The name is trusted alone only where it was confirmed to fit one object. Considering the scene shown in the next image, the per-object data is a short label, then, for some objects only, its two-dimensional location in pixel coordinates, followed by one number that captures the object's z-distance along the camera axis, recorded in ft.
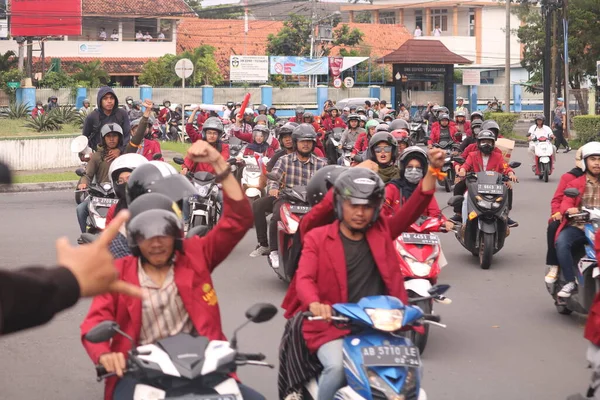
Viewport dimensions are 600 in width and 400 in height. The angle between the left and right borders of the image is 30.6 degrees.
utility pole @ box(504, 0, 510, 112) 154.36
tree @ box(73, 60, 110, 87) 174.40
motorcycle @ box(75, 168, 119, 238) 36.96
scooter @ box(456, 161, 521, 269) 41.22
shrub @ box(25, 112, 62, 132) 91.71
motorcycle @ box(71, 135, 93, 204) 42.22
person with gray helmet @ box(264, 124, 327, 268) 37.27
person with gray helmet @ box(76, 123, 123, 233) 39.73
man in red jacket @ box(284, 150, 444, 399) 19.15
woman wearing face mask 31.01
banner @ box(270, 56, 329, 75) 201.05
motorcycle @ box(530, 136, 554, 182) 78.64
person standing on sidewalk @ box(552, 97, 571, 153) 118.40
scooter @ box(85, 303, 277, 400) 14.88
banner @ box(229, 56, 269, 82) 193.16
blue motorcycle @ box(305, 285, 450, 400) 16.55
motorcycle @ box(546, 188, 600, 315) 29.43
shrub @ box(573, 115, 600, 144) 125.08
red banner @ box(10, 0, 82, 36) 184.55
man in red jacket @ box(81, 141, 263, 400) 16.61
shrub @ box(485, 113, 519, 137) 143.74
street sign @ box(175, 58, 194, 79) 97.04
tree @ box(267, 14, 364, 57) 221.05
